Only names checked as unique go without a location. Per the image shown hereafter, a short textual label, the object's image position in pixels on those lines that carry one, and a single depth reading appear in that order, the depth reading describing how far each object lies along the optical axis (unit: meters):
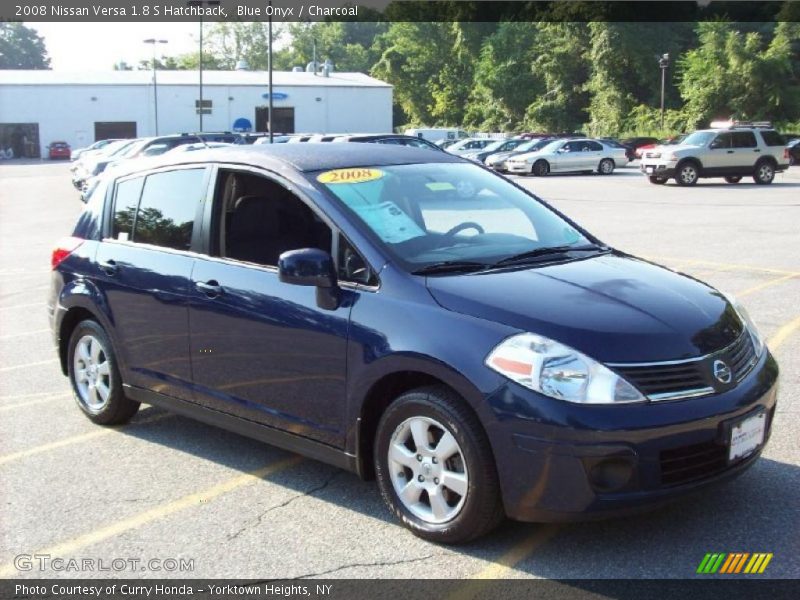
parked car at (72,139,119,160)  39.54
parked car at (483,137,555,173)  39.31
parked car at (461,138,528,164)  41.73
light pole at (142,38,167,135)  60.41
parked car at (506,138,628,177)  38.06
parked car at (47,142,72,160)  70.00
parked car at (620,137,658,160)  51.61
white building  70.81
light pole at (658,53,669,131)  55.56
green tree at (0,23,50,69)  146.25
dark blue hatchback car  3.58
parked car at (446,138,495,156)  43.75
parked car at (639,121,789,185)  29.02
